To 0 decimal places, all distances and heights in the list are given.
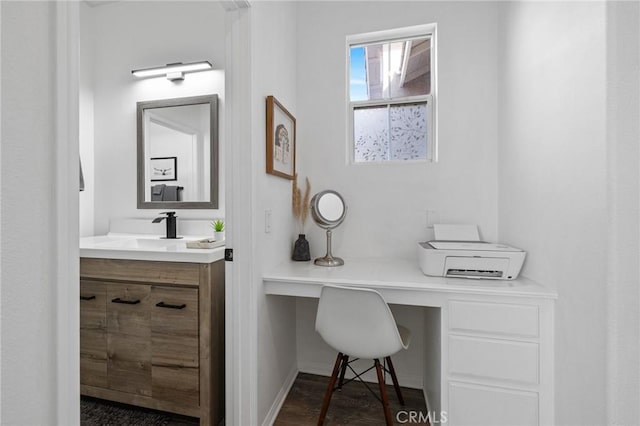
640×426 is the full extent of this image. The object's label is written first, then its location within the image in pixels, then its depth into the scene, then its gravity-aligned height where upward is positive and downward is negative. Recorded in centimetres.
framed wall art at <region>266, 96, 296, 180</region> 162 +41
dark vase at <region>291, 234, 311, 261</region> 203 -28
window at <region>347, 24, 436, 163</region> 214 +83
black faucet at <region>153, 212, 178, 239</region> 212 -12
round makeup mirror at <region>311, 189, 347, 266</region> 191 -3
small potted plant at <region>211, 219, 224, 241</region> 189 -14
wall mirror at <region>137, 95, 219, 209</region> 216 +41
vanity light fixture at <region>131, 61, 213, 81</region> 213 +101
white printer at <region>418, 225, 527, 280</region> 149 -26
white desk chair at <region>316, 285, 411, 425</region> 137 -55
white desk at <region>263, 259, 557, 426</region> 129 -61
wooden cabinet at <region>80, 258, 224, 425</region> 153 -67
